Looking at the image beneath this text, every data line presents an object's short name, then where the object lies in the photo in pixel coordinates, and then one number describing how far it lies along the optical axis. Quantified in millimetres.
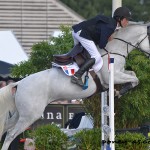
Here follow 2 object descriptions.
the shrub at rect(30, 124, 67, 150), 10602
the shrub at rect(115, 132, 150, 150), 10281
